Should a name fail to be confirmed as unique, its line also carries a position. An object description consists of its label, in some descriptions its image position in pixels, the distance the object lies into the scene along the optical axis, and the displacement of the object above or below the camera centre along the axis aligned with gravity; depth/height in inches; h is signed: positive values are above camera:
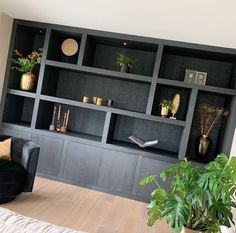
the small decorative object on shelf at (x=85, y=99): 164.3 -0.9
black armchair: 116.4 -36.2
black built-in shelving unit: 153.0 -0.5
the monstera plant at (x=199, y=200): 70.8 -21.9
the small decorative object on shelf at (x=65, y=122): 170.7 -18.0
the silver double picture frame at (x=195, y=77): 154.8 +22.2
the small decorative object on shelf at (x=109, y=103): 165.8 -0.8
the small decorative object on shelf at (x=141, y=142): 158.7 -19.7
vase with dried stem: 153.9 -1.8
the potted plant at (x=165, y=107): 156.5 +2.4
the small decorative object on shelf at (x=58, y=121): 173.6 -18.1
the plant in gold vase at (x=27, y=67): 167.5 +12.3
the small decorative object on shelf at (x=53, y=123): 170.9 -19.8
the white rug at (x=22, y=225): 51.2 -26.2
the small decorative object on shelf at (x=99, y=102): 161.3 -1.0
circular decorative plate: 173.2 +29.9
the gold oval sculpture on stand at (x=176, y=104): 158.2 +5.4
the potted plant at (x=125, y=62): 159.6 +24.4
